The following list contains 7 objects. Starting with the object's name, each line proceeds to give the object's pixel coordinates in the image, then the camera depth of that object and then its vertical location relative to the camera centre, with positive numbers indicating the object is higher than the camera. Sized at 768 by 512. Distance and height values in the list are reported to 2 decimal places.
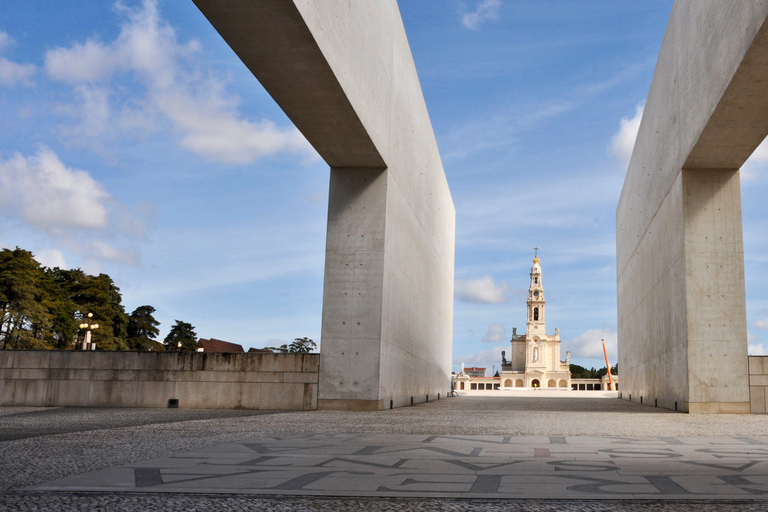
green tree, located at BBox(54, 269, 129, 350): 43.75 +3.98
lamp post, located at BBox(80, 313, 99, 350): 26.15 +1.31
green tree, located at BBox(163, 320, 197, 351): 61.25 +2.63
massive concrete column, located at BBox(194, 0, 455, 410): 9.44 +4.37
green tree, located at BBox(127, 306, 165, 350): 52.56 +2.90
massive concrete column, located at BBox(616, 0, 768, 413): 11.04 +4.46
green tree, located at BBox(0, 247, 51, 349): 36.47 +2.83
